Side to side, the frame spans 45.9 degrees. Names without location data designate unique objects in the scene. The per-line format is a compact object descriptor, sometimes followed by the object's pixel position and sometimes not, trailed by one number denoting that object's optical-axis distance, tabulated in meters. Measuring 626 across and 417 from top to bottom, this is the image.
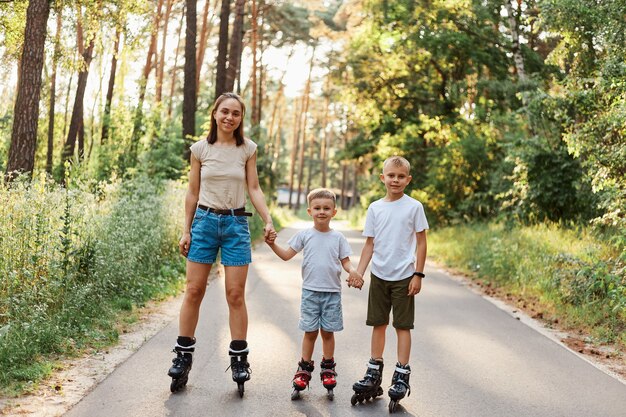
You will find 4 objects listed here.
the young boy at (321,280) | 5.58
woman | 5.64
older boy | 5.52
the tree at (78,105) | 25.56
